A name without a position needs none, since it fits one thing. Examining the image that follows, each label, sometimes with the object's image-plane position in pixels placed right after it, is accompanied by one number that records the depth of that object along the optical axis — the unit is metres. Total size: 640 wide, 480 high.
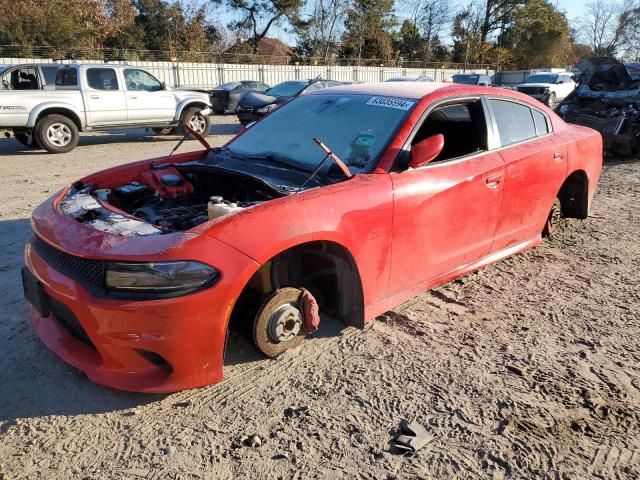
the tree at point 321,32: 44.19
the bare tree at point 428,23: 51.31
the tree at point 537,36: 53.06
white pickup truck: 10.23
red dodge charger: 2.52
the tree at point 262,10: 42.56
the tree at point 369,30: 44.97
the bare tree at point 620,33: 63.25
